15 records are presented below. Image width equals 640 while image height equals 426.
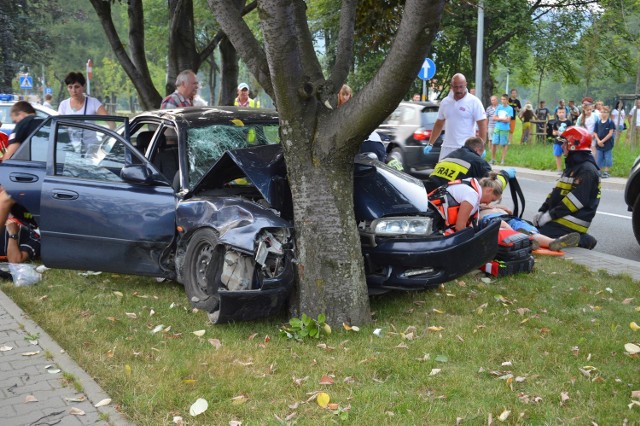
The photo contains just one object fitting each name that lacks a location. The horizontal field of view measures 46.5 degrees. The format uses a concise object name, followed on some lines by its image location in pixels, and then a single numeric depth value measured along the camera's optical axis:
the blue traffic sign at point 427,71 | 22.02
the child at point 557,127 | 18.06
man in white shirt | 9.85
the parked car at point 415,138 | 14.73
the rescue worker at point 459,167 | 7.98
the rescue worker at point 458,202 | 6.87
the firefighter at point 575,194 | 8.31
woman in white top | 8.90
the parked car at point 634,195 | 8.51
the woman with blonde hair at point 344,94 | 9.23
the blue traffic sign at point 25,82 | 30.39
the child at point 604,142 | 17.02
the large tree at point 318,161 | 5.13
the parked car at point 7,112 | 15.99
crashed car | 5.44
